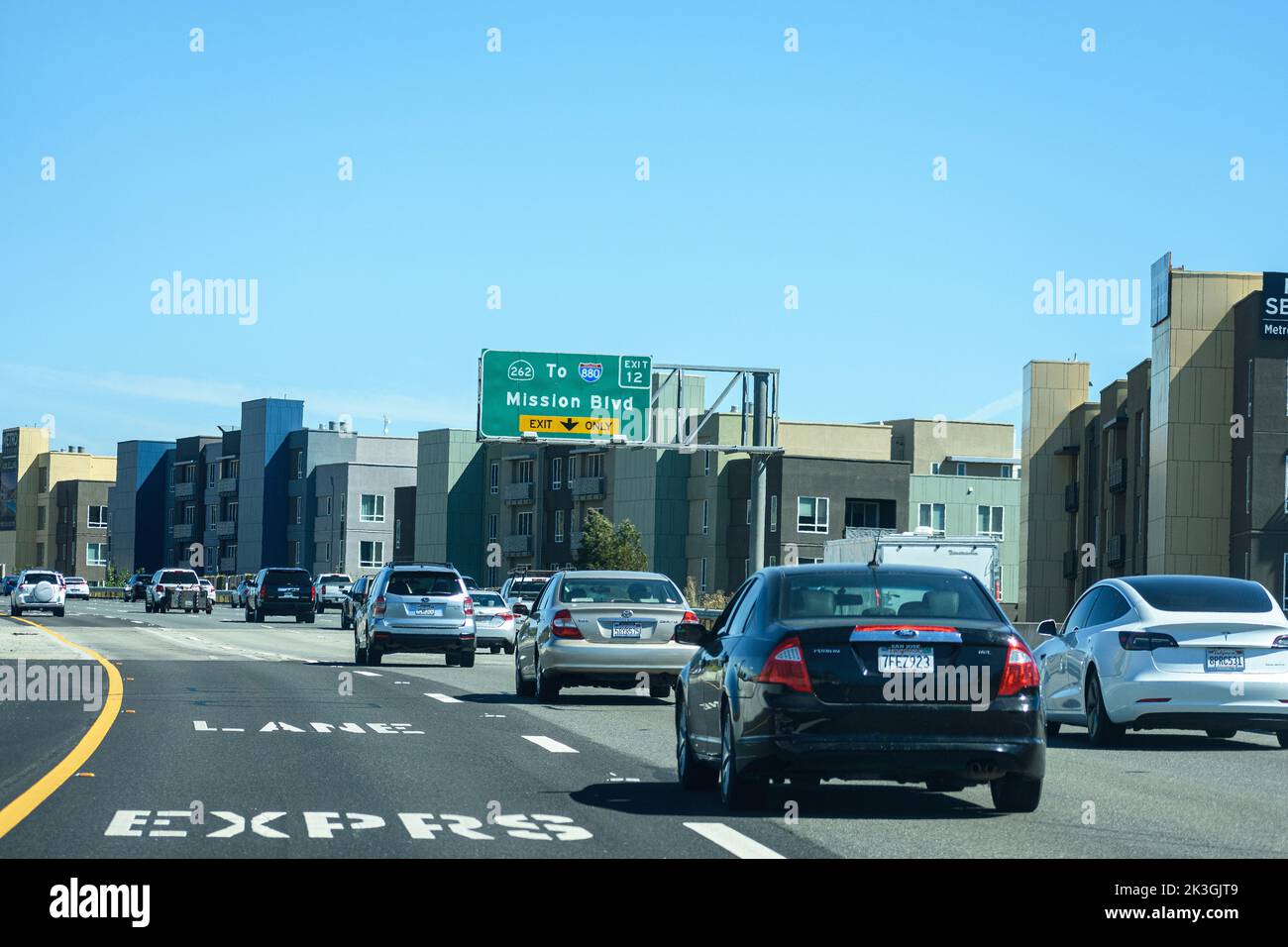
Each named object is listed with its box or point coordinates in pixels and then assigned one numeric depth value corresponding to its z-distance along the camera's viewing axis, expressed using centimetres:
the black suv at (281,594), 7025
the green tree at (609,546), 10350
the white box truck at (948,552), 4694
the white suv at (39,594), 6981
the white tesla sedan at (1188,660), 1753
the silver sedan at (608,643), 2283
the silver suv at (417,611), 3250
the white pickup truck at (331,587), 7931
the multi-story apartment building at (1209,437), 6259
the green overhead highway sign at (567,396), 5062
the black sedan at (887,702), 1134
